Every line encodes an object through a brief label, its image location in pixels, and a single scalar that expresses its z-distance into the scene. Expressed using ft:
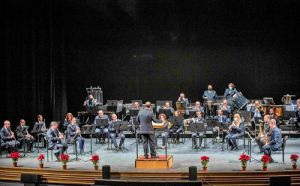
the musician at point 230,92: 63.40
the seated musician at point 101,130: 53.67
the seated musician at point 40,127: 52.65
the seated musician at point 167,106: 58.13
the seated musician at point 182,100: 61.77
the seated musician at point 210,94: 65.36
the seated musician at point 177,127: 53.31
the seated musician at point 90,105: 62.23
